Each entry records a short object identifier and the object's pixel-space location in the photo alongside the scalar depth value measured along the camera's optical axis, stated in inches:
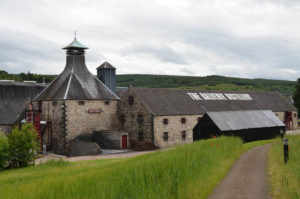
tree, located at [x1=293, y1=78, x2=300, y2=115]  2444.6
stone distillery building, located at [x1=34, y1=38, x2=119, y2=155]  1416.1
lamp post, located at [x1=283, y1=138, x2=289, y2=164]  545.2
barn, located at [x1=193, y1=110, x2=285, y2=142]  1245.7
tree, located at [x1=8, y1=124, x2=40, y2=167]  1003.9
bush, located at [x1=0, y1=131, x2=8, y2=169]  964.6
